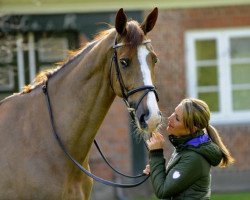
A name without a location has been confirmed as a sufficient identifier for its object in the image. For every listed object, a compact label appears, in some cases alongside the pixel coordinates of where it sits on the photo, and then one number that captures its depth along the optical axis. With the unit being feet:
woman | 31.30
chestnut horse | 33.58
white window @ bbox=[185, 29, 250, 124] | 90.58
